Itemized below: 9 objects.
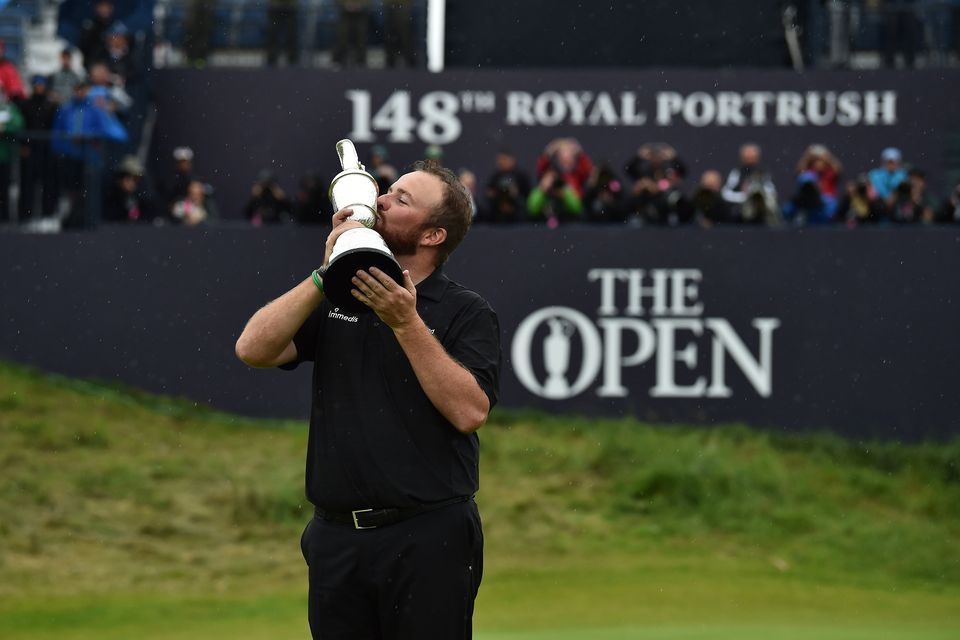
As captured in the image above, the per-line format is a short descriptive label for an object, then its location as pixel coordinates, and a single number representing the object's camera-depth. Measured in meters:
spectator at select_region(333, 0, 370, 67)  17.89
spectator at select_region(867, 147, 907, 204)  15.94
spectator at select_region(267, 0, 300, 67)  17.97
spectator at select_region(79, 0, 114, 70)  16.72
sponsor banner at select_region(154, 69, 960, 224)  17.14
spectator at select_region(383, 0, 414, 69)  17.89
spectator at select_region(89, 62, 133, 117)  15.83
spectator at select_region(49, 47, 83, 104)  16.42
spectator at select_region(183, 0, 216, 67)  18.11
